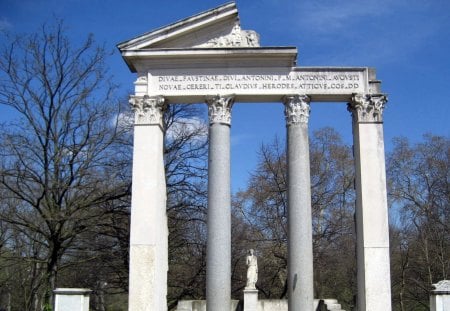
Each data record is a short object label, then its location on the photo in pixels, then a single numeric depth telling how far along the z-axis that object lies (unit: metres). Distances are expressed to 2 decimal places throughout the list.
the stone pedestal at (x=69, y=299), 18.25
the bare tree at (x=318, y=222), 40.44
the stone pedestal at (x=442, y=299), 17.59
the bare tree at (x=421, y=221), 41.03
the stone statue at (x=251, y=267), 27.92
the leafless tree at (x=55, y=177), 24.88
